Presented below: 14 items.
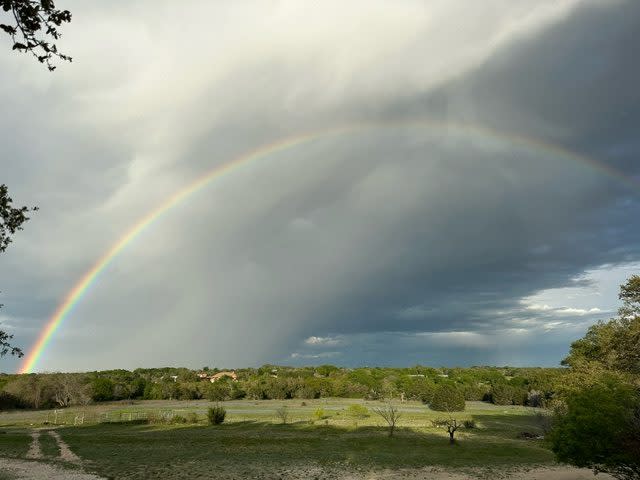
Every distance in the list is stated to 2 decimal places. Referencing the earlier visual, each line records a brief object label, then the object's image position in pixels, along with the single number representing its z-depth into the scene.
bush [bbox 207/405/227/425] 63.06
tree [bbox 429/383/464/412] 89.34
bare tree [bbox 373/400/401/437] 50.80
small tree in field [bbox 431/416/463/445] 61.66
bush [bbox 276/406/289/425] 64.35
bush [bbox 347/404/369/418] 75.00
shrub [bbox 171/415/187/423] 65.74
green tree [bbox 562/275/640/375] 38.47
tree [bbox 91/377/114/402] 112.50
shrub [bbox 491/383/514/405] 107.69
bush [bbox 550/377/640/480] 21.22
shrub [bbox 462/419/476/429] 61.26
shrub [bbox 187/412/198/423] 66.28
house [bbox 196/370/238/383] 169.80
